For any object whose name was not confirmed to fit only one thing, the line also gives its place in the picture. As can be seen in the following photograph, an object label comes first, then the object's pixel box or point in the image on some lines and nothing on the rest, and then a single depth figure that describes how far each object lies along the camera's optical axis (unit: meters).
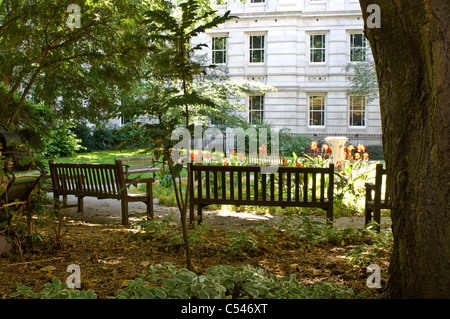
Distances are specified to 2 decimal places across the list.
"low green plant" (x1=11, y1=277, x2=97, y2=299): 2.39
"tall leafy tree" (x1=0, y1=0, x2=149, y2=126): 7.31
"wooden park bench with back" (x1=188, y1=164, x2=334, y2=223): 5.89
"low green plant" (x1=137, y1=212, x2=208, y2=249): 4.68
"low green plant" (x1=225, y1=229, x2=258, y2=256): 4.22
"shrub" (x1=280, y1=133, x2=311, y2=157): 23.11
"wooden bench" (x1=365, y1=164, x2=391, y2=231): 5.70
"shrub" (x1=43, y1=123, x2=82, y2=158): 20.58
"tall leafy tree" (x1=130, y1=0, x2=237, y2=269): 3.25
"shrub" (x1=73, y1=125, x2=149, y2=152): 25.42
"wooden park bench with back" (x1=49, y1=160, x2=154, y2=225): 6.57
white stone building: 25.80
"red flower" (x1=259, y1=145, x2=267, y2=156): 9.89
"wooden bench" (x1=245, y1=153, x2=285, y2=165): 9.91
